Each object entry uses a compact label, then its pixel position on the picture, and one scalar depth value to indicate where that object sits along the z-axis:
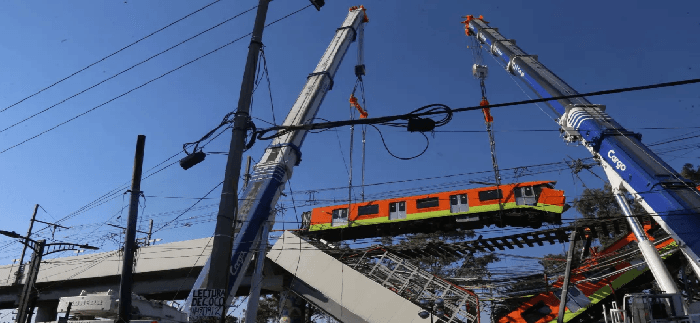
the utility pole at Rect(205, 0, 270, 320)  7.65
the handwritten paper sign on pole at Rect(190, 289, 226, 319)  7.36
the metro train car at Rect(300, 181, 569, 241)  23.61
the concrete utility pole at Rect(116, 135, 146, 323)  11.95
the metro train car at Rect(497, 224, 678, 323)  16.44
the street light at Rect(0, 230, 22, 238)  20.62
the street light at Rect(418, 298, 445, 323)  15.03
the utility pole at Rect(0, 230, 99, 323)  19.81
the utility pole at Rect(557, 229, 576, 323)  13.68
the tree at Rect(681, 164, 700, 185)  34.59
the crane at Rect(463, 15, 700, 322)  12.41
